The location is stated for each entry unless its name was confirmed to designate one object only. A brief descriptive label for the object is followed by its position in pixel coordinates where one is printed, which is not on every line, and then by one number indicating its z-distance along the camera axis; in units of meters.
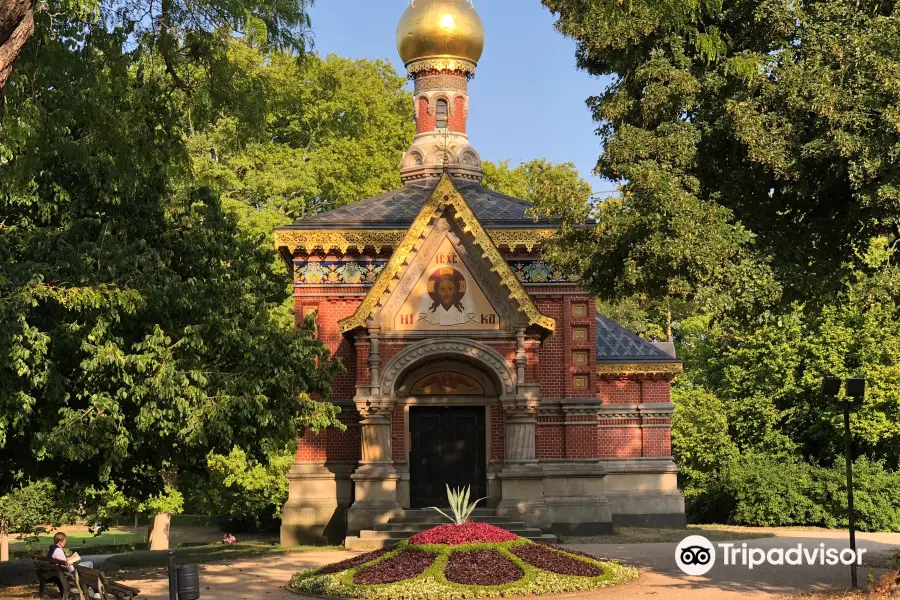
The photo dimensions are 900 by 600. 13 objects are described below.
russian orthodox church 26.27
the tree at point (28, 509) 34.50
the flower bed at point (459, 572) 17.16
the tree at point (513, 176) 52.19
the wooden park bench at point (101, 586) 16.27
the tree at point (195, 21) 14.21
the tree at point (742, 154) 15.93
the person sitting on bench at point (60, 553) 17.44
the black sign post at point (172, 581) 14.02
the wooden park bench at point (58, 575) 16.89
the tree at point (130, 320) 17.25
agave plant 19.77
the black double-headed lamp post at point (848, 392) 16.31
